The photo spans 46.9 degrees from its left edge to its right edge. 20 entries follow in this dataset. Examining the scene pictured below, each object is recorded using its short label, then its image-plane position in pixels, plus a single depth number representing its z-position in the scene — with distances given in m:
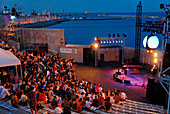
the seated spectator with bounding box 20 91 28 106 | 8.38
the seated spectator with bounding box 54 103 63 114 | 7.58
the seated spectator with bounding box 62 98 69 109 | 7.94
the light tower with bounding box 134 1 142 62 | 21.10
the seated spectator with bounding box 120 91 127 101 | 11.35
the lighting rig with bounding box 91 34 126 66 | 21.39
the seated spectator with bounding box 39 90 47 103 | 8.91
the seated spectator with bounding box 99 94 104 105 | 9.95
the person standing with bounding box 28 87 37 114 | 6.88
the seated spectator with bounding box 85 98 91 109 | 8.95
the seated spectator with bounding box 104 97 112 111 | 8.98
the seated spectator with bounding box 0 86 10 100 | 8.78
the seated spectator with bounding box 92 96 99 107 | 9.31
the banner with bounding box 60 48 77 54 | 22.83
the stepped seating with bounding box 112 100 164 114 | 9.41
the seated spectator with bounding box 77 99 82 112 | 8.56
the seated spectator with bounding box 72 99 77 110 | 8.73
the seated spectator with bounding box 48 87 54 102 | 9.42
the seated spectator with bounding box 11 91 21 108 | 7.95
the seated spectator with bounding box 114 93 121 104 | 10.39
